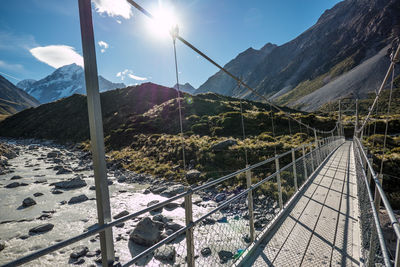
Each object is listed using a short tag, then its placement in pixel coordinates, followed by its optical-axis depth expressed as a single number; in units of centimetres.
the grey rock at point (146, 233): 600
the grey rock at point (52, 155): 2328
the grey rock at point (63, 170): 1567
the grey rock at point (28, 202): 935
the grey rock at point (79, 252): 543
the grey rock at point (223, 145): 1617
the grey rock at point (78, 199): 974
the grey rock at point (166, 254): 510
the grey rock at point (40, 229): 704
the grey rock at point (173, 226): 668
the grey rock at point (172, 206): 862
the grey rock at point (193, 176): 1225
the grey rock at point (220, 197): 941
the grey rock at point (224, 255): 488
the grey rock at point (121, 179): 1365
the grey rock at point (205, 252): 521
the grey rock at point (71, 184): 1201
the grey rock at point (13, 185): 1232
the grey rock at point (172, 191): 1034
